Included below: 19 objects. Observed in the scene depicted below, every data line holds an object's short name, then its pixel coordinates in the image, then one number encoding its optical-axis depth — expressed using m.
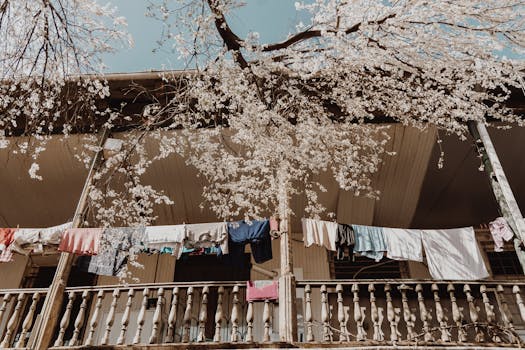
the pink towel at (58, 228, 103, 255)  7.36
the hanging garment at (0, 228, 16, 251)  8.08
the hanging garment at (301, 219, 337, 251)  7.77
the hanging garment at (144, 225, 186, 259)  7.88
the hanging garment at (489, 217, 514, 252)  7.47
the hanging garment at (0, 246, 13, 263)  8.06
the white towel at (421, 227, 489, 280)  7.62
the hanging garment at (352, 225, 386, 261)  7.90
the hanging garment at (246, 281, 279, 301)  6.94
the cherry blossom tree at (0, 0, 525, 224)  6.68
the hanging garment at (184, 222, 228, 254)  7.88
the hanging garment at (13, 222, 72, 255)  7.93
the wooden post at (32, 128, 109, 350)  6.49
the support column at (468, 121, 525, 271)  6.87
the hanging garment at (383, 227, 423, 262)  7.86
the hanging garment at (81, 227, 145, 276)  7.81
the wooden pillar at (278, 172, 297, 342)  6.35
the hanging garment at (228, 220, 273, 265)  7.88
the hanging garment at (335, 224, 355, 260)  7.88
